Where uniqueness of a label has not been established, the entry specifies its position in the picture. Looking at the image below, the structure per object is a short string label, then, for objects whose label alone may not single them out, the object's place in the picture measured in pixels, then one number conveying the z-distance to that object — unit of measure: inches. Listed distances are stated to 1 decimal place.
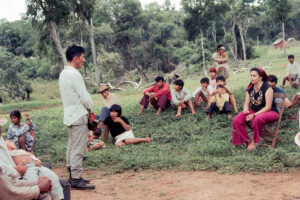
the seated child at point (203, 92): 351.9
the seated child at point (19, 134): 270.7
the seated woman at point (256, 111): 224.7
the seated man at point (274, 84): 276.6
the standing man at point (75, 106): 175.8
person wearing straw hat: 301.4
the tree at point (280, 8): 1167.2
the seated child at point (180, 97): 351.9
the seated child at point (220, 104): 317.1
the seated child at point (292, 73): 468.4
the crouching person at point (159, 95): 372.2
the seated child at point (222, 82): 313.6
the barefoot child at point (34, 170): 121.6
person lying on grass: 265.7
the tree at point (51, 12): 617.0
